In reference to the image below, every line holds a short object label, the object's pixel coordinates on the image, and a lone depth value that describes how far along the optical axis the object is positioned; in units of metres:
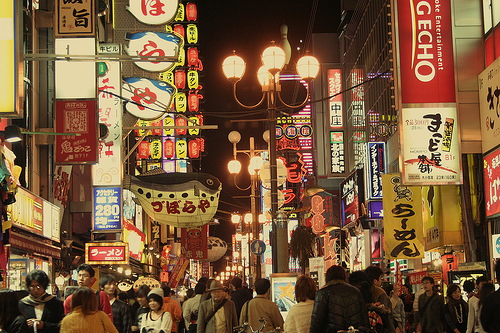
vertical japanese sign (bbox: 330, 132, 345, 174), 41.50
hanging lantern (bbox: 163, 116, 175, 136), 39.42
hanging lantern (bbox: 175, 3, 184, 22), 48.29
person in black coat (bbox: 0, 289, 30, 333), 7.13
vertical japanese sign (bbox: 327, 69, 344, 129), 41.03
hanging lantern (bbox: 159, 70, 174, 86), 39.75
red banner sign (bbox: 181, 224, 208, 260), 46.22
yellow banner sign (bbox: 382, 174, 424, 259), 20.23
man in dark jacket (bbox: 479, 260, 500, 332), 5.82
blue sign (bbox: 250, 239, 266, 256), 22.47
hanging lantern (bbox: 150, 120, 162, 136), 37.72
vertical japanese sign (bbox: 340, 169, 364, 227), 31.62
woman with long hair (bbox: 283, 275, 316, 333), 8.74
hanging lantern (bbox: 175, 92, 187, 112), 44.90
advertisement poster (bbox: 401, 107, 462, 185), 14.59
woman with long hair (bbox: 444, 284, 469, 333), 13.02
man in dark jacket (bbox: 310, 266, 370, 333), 7.87
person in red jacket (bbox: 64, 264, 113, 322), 9.41
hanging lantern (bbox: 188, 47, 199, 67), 47.78
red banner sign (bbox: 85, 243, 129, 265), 23.97
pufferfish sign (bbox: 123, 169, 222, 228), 21.89
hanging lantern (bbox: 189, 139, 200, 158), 44.17
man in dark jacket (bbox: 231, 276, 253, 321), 14.41
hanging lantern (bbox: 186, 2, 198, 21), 49.16
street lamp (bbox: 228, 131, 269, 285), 27.22
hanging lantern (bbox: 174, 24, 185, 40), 46.62
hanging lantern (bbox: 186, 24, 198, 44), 48.69
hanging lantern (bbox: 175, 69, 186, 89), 45.69
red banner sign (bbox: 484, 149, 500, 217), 14.20
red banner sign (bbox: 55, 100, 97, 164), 17.30
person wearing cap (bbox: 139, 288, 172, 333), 10.47
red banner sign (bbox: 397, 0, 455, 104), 15.00
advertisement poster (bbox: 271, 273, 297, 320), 14.65
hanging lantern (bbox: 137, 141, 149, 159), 41.44
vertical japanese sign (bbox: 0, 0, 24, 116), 10.12
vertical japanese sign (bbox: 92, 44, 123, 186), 21.78
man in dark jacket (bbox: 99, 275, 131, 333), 10.81
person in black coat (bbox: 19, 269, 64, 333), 8.10
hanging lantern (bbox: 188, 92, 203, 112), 45.16
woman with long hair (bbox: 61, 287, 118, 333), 7.66
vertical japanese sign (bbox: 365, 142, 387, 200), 27.25
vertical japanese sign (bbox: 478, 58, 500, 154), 14.16
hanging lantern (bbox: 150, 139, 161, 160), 41.75
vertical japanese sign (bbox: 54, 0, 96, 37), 18.02
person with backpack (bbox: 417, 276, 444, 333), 12.72
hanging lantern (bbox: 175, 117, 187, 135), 40.04
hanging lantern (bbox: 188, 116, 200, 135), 45.98
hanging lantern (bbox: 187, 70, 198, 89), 45.99
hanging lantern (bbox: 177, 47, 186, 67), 46.53
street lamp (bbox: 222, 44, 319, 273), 15.73
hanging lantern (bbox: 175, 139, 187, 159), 43.91
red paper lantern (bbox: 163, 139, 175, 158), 43.03
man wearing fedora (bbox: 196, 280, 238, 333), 10.95
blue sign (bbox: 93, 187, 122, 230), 22.58
